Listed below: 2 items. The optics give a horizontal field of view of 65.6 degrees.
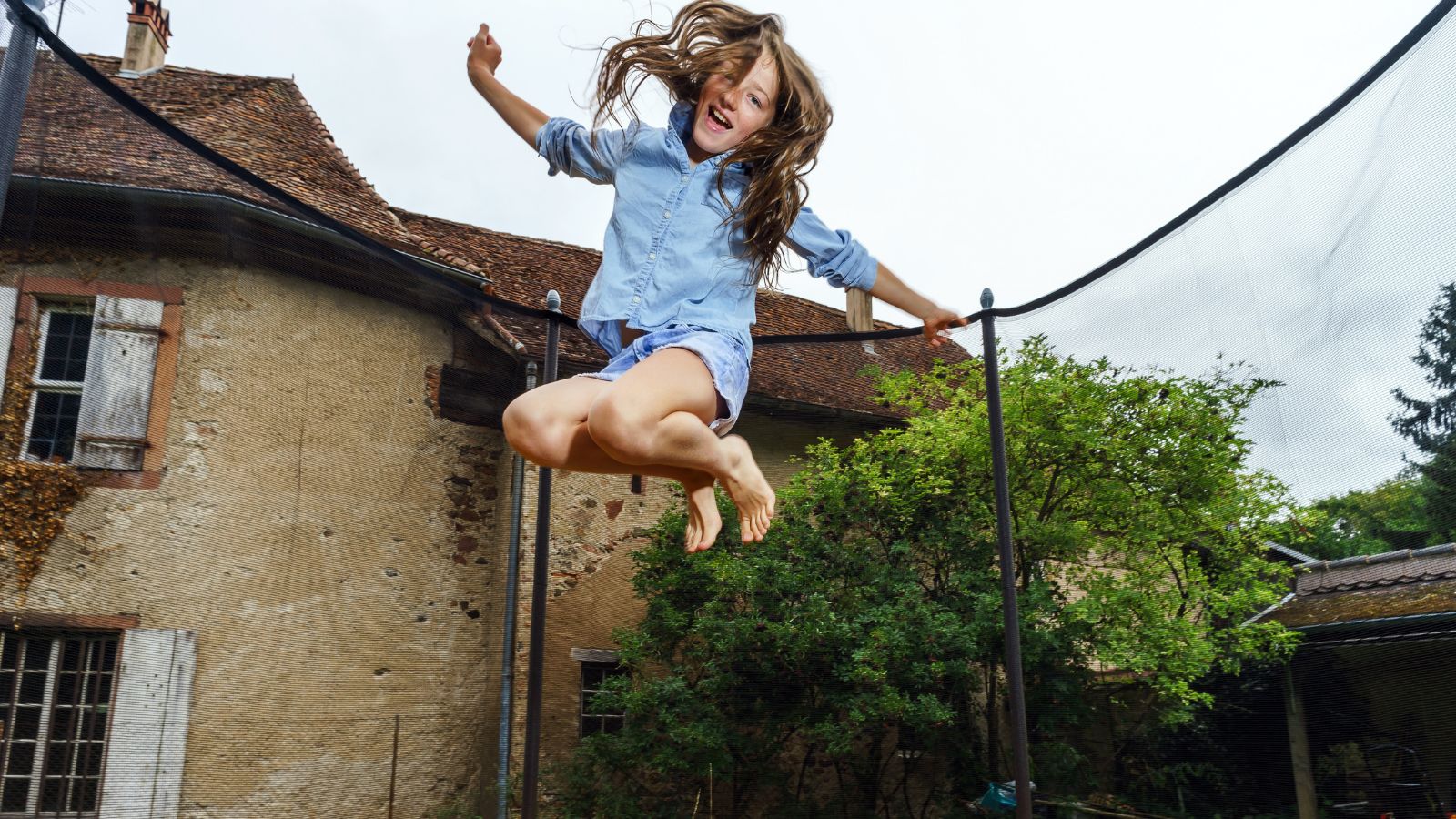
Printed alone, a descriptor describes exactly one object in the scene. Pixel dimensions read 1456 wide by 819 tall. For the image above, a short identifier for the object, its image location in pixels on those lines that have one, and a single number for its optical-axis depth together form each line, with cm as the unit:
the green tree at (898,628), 550
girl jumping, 165
